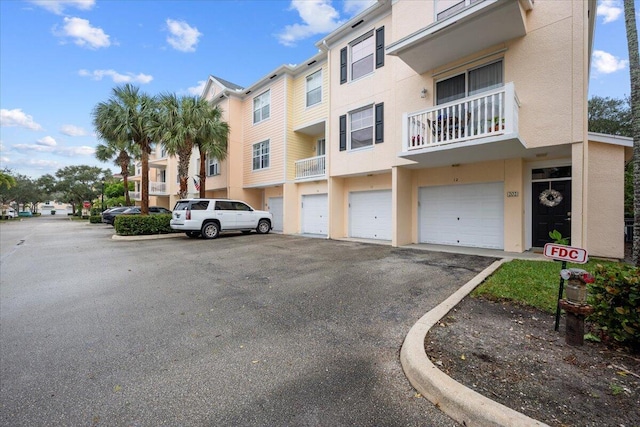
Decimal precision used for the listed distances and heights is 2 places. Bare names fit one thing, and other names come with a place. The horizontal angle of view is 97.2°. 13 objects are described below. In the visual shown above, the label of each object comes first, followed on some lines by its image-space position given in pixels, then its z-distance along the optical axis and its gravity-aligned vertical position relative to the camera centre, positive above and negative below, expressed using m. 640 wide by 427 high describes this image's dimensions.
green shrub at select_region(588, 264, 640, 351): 2.76 -0.98
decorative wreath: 8.52 +0.32
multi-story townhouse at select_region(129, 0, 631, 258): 7.21 +2.36
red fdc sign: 3.15 -0.51
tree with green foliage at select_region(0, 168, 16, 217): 32.22 +2.95
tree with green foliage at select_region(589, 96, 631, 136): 19.88 +6.75
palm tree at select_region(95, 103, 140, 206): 27.58 +5.42
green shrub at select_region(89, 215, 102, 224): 29.03 -1.13
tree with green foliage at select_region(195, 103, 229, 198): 15.77 +4.15
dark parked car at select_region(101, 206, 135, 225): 23.21 -0.42
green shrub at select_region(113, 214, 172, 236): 14.80 -0.84
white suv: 13.07 -0.42
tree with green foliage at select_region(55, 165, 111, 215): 48.62 +4.66
